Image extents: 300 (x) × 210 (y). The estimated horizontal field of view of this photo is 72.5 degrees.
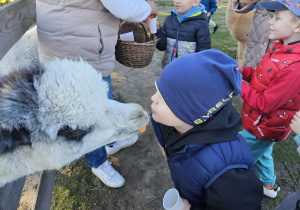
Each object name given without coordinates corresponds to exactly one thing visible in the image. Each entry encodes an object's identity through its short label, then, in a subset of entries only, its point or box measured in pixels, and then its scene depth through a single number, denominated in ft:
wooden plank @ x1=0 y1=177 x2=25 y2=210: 3.58
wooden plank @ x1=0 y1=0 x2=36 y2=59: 3.98
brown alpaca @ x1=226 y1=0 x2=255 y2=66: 11.19
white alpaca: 3.22
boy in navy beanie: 3.21
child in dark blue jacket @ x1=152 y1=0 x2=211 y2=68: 7.73
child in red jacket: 4.58
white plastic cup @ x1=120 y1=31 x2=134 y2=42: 7.11
